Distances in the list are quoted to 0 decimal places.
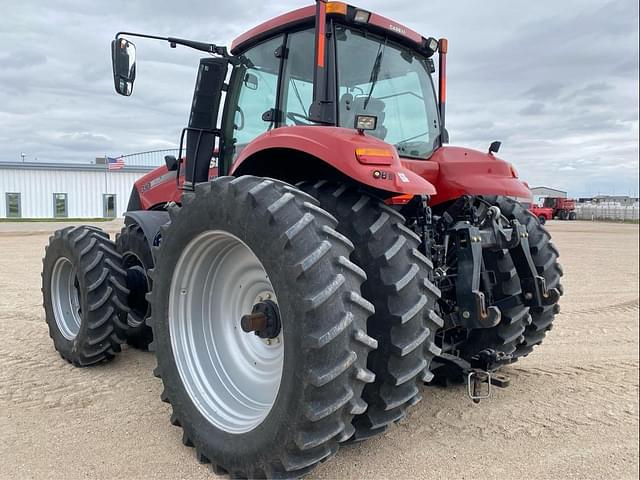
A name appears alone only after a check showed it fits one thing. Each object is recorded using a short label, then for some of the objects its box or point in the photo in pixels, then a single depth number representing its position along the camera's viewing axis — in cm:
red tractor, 215
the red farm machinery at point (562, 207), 4019
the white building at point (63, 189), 3184
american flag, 3319
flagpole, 3397
